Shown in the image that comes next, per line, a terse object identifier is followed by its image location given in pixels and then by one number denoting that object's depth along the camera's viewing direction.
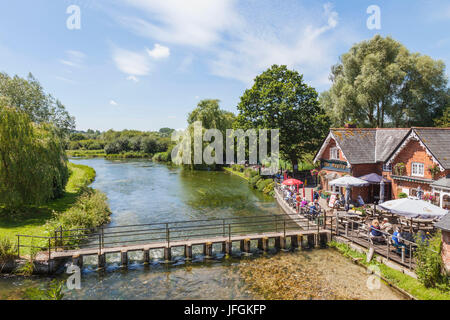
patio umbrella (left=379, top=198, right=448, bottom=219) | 13.02
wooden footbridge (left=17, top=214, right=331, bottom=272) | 14.26
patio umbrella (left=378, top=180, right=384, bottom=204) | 22.00
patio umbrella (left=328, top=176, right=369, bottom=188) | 20.78
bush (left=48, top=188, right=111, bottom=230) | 18.11
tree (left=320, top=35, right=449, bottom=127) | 38.28
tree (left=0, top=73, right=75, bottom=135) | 33.84
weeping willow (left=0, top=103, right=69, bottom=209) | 18.89
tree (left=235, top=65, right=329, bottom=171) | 35.41
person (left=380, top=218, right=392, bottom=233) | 14.55
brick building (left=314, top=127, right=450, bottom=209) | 18.34
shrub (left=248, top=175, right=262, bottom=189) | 38.22
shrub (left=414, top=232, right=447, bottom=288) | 10.34
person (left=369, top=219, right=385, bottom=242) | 14.45
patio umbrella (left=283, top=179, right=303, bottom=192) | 25.16
